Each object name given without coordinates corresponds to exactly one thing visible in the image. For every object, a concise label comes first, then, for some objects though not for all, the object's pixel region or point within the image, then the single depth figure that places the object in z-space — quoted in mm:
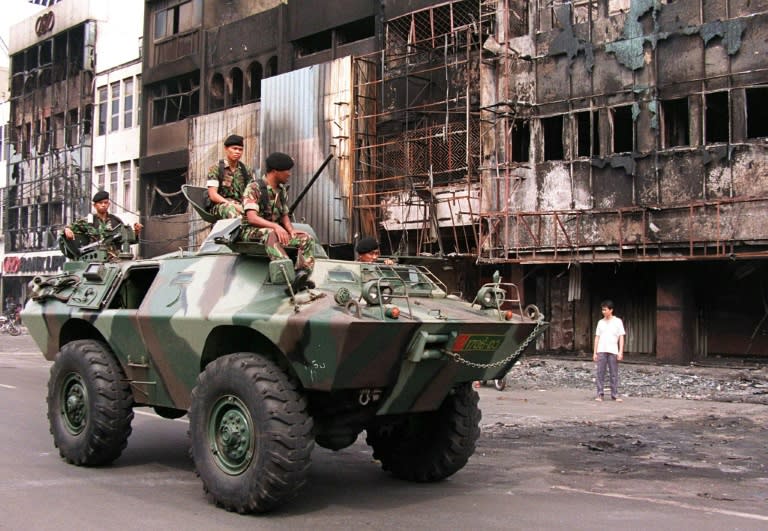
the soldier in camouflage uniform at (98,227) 10156
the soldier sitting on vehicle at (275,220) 6637
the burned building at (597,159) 19078
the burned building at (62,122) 38062
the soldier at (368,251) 8062
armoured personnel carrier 6141
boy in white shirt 15047
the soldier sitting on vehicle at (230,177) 8305
